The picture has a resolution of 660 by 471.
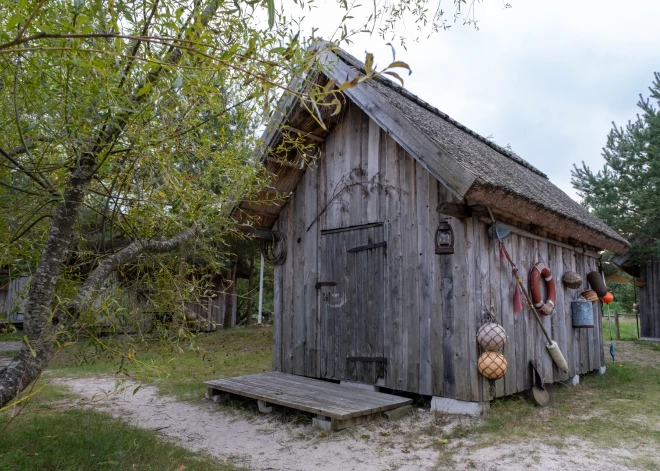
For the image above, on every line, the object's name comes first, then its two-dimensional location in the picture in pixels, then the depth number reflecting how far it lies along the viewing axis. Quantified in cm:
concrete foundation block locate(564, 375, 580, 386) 713
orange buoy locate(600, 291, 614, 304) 786
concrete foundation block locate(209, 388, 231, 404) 604
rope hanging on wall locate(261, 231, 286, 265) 716
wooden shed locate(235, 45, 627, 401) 517
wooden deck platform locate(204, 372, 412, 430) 475
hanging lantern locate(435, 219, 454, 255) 524
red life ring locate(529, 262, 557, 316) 597
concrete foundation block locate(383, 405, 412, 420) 501
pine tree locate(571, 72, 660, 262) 1262
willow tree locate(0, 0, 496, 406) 237
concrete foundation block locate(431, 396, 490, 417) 503
